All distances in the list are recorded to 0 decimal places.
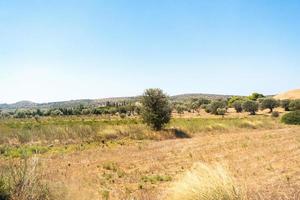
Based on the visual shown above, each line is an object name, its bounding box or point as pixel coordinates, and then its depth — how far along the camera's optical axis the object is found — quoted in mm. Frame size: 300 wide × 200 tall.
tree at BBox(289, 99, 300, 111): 42281
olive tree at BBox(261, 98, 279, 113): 46302
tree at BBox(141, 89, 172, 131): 21229
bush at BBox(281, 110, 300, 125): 27470
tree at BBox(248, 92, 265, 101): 69237
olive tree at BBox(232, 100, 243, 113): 49144
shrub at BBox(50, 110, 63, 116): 55701
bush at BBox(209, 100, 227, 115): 48337
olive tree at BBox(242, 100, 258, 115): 45827
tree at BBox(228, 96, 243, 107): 60694
